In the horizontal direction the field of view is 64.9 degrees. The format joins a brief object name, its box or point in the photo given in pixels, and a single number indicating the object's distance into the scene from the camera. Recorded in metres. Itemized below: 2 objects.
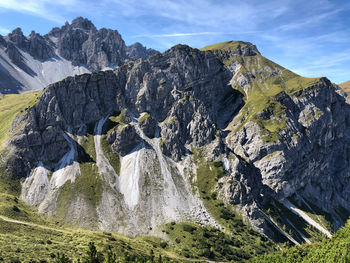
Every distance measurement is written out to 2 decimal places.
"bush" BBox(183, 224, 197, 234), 169.88
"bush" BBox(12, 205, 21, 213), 154.57
